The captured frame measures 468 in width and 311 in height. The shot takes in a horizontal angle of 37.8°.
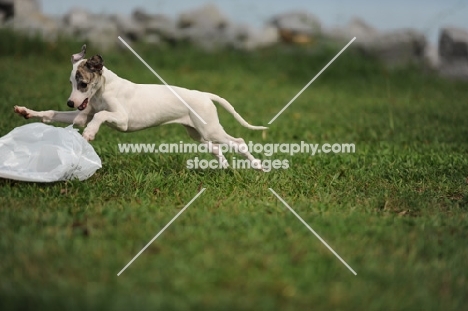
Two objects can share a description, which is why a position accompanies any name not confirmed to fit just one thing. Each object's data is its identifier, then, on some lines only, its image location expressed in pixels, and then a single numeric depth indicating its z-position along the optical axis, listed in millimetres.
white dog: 4969
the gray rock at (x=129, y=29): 14336
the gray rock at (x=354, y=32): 14648
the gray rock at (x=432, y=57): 14320
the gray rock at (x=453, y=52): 14320
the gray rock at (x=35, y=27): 12588
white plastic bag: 5078
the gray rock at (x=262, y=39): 14414
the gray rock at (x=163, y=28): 14383
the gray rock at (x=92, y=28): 13383
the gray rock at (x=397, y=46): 14242
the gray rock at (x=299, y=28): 14914
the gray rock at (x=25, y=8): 14188
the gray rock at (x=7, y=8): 14070
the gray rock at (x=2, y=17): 13602
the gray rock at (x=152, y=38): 13995
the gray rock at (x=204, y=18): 14906
